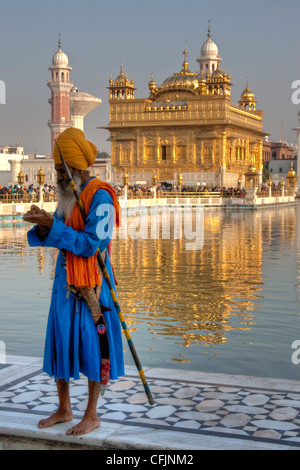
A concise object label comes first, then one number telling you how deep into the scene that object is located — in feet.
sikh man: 11.87
